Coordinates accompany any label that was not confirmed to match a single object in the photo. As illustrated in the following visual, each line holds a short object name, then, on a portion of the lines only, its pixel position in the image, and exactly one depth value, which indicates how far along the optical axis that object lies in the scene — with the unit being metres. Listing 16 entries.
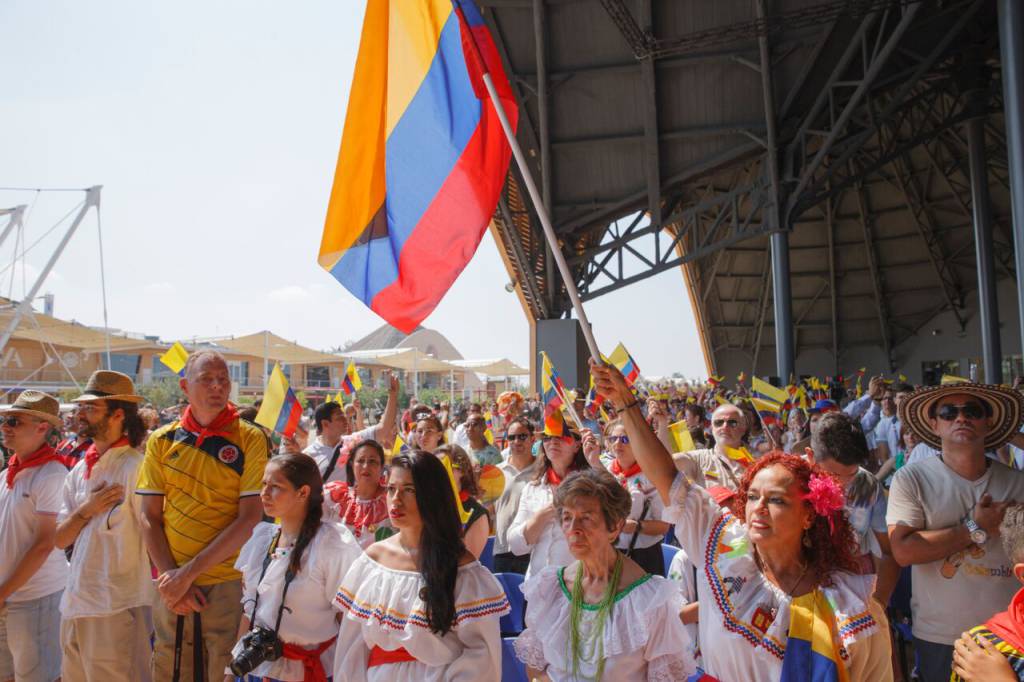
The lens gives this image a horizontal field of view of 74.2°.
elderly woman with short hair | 2.12
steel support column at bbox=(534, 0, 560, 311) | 10.09
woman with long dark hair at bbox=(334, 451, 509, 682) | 2.19
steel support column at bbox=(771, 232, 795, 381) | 12.33
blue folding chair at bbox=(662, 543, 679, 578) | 3.52
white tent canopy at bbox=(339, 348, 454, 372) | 18.48
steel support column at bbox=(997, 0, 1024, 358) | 6.77
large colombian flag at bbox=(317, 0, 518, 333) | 2.86
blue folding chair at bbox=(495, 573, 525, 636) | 3.40
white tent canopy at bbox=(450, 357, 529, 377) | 25.30
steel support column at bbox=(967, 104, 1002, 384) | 12.99
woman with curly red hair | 1.82
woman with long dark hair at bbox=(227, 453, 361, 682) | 2.55
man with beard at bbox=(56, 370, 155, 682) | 3.09
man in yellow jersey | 2.81
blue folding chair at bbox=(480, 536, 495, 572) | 4.21
